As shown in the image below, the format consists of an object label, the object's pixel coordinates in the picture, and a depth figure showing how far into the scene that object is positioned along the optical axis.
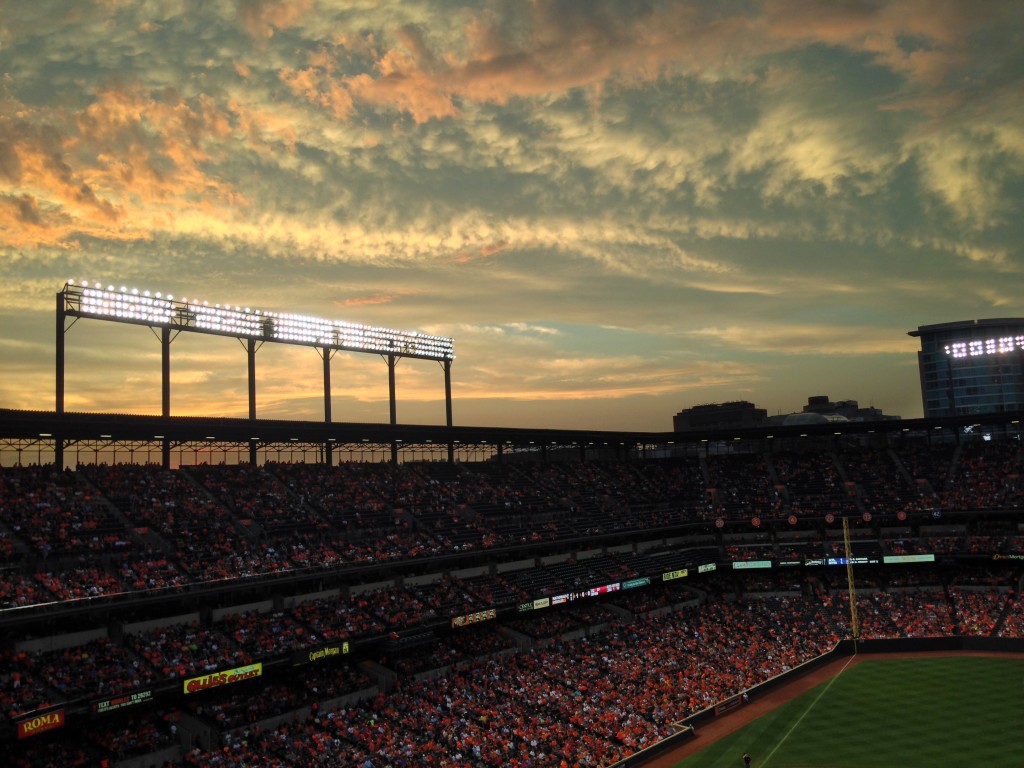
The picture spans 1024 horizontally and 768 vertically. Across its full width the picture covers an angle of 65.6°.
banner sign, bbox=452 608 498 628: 48.28
